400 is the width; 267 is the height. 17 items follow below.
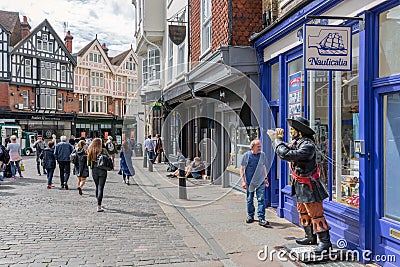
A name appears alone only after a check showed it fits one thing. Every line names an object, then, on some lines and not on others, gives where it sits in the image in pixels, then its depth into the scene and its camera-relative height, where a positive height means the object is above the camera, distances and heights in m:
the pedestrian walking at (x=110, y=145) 16.05 -0.42
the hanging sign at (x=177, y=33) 15.83 +3.89
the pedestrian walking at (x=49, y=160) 12.87 -0.82
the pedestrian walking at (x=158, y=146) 19.44 -0.55
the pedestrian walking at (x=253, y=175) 7.54 -0.76
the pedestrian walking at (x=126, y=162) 13.71 -0.98
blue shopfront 4.98 +0.17
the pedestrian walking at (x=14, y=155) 15.33 -0.74
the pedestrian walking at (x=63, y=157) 12.73 -0.68
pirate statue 5.42 -0.53
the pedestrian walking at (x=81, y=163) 11.28 -0.77
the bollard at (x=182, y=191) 10.61 -1.45
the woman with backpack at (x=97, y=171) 9.09 -0.81
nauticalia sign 5.50 +1.15
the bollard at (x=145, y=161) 20.22 -1.33
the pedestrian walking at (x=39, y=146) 16.83 -0.44
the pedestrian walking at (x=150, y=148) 19.12 -0.62
